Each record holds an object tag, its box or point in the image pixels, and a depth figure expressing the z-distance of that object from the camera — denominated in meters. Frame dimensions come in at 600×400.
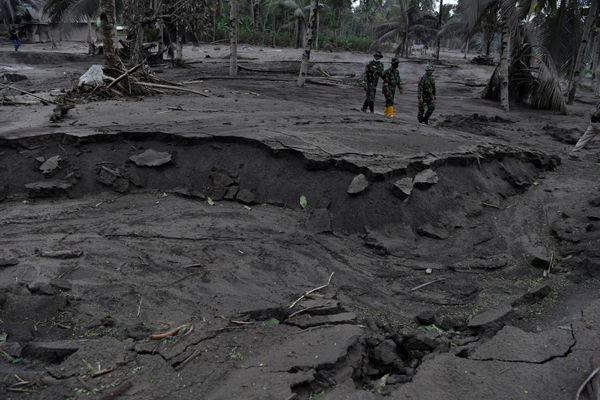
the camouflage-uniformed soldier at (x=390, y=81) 10.53
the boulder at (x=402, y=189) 6.32
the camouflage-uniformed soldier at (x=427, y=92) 10.14
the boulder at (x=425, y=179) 6.63
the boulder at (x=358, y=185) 6.25
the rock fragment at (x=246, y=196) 6.51
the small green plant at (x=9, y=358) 3.45
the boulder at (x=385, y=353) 3.64
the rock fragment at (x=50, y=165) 6.59
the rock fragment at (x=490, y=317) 4.21
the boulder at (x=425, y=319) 4.43
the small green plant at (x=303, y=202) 6.39
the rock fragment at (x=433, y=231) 6.20
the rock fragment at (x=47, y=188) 6.36
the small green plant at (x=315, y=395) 3.05
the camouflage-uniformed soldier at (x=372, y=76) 10.50
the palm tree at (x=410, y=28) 31.98
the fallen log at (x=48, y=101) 8.75
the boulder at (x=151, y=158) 6.79
